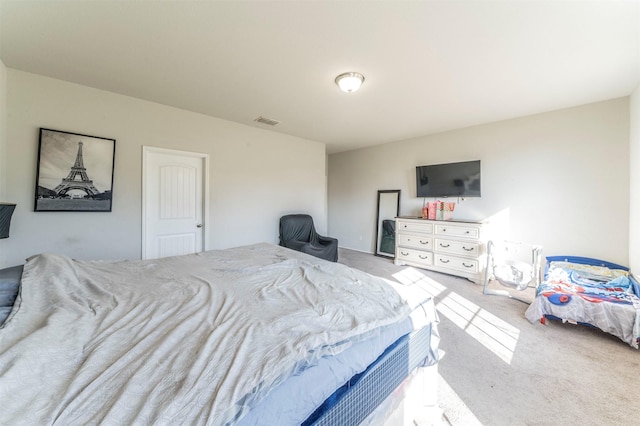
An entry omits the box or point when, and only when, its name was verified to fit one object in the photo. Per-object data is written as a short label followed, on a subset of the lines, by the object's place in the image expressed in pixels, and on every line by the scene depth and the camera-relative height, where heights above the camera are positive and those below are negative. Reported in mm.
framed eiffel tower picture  2441 +422
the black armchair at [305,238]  3912 -464
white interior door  3135 +142
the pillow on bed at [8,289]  1189 -434
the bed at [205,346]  666 -515
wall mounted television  3945 +649
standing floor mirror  5113 -138
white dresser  3686 -517
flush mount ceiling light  2377 +1376
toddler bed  2086 -785
